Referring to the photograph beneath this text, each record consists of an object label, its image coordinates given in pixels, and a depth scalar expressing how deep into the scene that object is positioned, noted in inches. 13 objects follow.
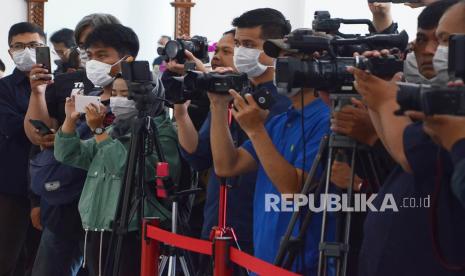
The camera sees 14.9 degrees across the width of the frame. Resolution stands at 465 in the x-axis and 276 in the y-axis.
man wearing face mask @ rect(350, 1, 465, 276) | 171.1
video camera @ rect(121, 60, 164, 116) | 266.1
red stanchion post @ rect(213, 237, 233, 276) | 227.2
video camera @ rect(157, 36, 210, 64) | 279.9
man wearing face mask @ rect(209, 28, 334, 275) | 204.7
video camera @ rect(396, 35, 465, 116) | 151.1
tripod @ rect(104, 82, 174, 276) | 260.8
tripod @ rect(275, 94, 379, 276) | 190.7
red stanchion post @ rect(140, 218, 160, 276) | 258.8
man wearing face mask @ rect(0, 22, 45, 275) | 347.2
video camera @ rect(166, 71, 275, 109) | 233.4
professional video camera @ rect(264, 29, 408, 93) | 196.1
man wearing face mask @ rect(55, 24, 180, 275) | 274.7
